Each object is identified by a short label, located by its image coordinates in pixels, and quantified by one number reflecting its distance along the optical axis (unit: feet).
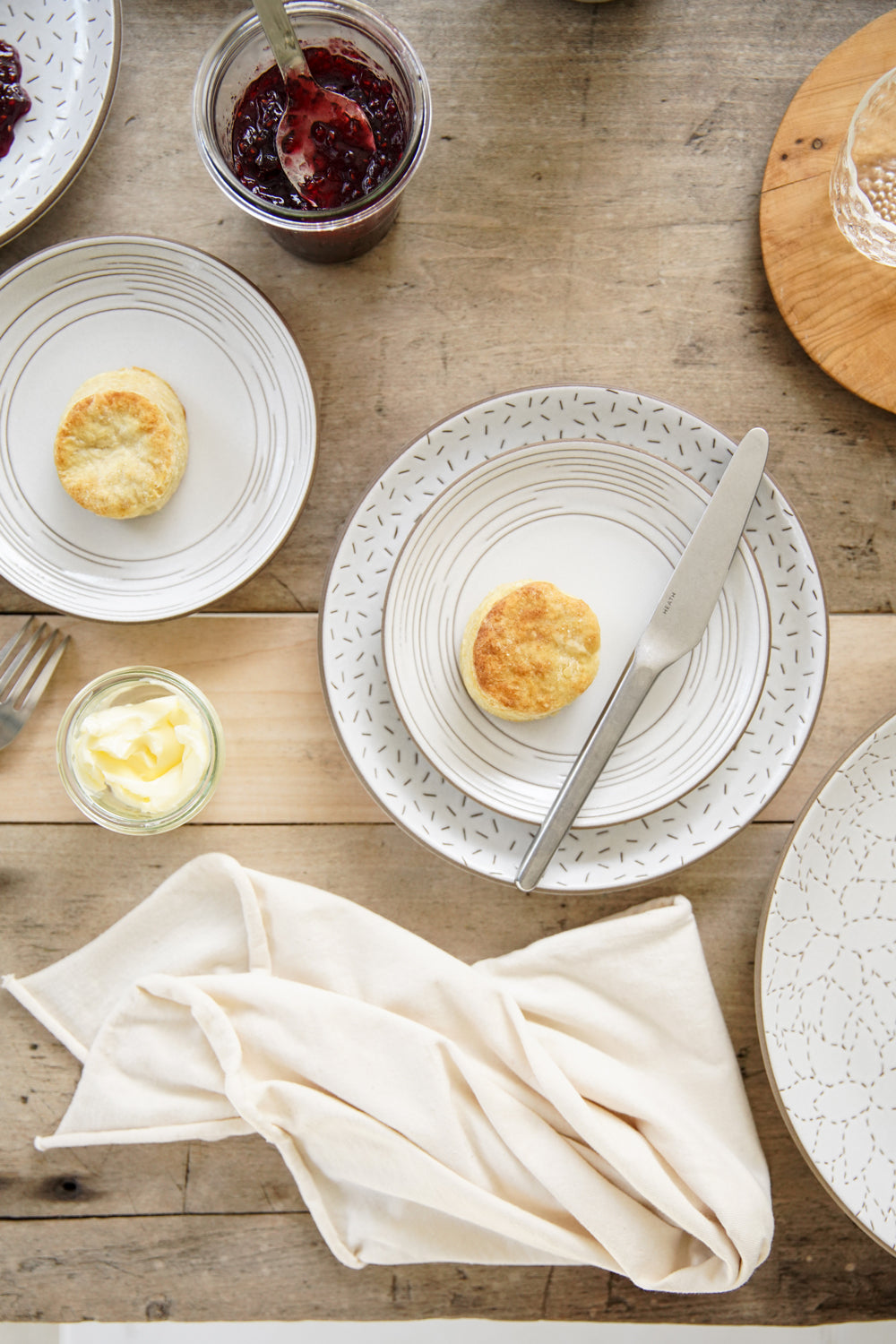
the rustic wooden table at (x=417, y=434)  3.83
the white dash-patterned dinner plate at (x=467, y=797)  3.60
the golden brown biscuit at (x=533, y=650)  3.48
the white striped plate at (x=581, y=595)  3.62
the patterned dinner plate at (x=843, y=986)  3.77
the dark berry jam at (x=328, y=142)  3.27
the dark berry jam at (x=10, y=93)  3.67
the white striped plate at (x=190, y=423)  3.64
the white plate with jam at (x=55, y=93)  3.61
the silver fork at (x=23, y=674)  3.77
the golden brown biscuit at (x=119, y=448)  3.52
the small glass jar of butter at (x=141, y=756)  3.59
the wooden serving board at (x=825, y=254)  3.66
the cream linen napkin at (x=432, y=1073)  3.68
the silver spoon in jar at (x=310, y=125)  3.26
